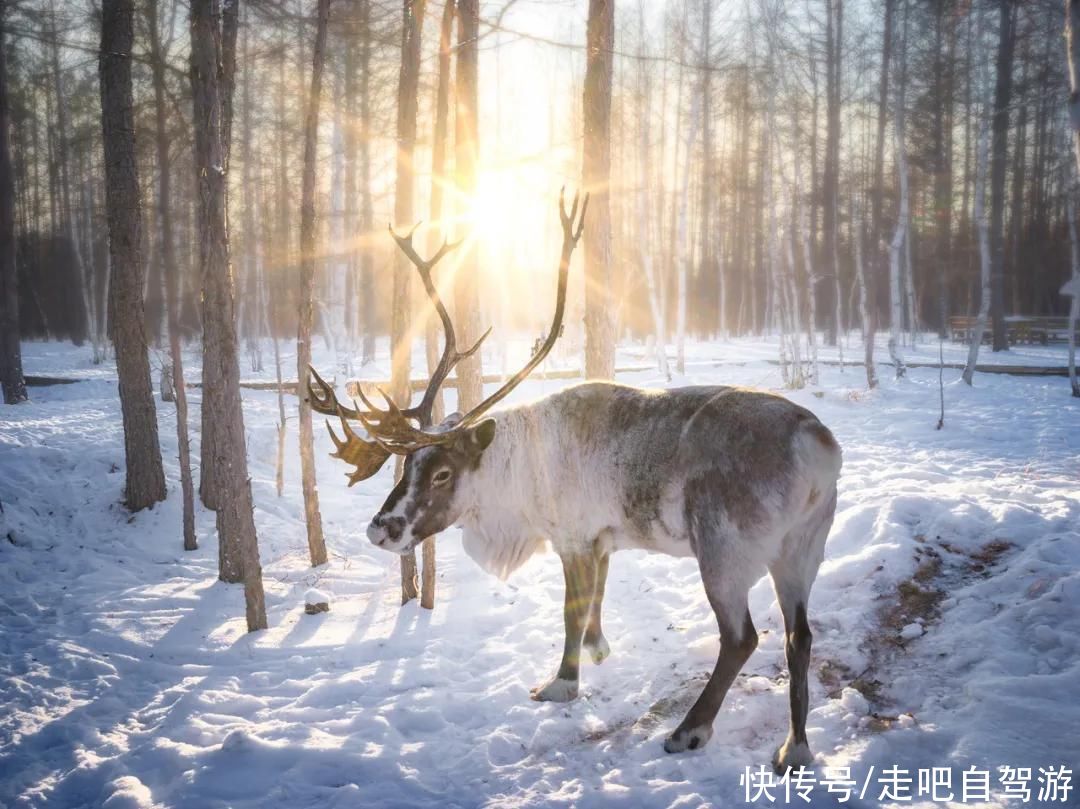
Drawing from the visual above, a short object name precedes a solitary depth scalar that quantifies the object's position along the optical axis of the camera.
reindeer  2.93
